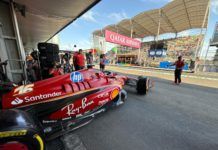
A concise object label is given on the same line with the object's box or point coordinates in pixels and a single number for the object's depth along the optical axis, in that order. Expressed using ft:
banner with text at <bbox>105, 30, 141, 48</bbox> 40.65
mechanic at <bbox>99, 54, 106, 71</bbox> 26.55
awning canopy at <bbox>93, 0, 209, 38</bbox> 47.98
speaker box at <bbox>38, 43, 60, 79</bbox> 12.72
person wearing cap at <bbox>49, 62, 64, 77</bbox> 12.54
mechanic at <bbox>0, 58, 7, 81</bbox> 8.57
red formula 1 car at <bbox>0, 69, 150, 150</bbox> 3.51
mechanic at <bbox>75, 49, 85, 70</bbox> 18.06
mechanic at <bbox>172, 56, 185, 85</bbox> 17.44
